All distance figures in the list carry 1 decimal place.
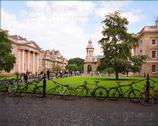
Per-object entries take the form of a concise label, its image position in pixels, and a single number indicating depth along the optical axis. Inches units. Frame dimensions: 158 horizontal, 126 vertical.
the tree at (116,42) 900.9
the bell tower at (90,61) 2259.5
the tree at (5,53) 980.8
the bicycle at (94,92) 341.2
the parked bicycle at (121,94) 318.3
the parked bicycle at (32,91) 371.1
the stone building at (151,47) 1360.3
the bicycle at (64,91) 344.9
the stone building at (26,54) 2064.6
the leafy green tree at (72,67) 3280.3
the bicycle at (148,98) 293.6
